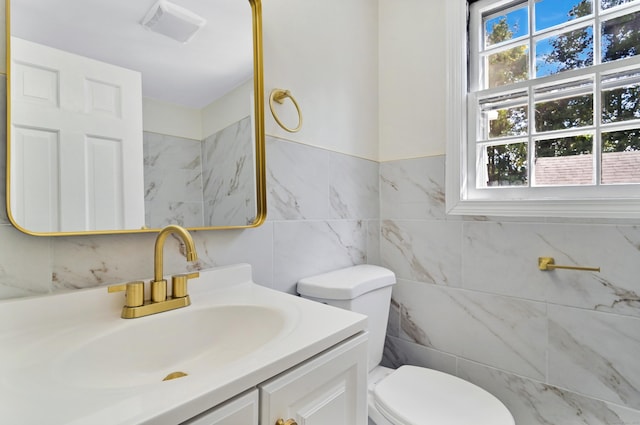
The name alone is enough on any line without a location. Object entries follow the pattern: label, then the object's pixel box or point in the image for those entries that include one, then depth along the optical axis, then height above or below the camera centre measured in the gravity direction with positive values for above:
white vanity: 0.43 -0.26
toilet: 1.03 -0.67
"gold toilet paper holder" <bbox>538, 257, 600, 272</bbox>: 1.23 -0.22
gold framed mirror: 0.71 +0.26
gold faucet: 0.75 -0.19
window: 1.17 +0.42
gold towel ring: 1.16 +0.41
